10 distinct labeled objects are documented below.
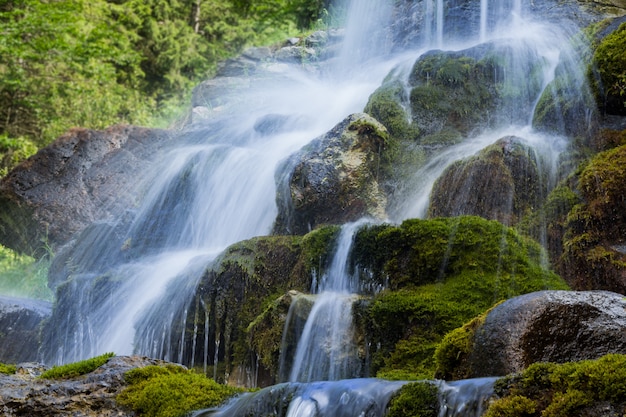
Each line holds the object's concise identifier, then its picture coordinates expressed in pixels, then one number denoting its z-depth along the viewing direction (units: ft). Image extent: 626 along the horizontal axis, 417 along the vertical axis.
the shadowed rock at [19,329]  33.06
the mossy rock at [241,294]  24.25
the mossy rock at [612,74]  27.48
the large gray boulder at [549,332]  13.12
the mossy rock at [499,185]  25.50
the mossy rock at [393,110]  36.22
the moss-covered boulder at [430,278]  18.79
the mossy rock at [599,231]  20.54
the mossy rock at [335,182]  31.32
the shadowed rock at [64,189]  46.21
